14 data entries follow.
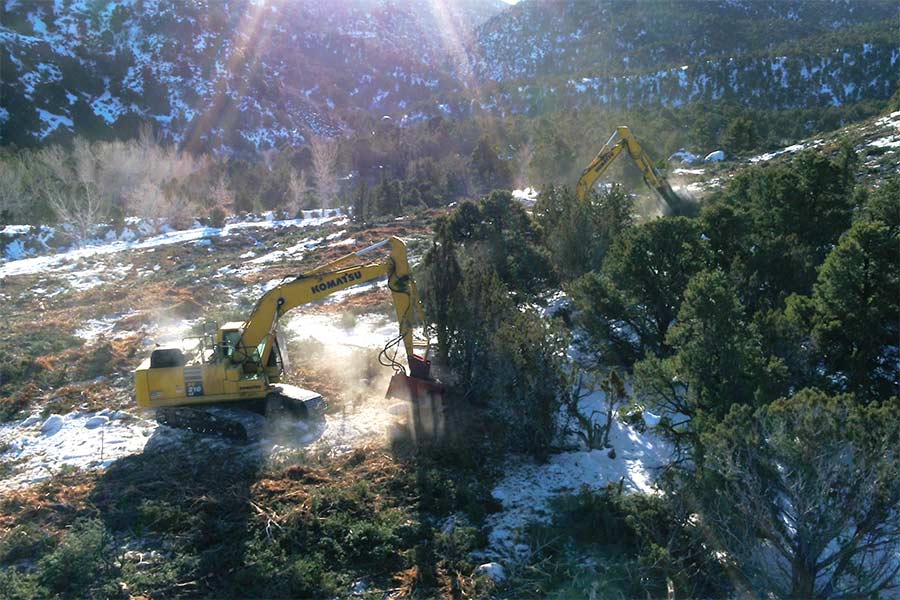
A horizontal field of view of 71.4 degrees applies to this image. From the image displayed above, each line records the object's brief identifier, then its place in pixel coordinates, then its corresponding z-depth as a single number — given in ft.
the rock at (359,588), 25.60
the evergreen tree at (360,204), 137.49
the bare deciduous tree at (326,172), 181.37
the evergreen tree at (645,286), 45.83
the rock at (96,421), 42.28
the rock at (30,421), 42.89
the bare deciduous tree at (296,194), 162.61
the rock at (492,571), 25.89
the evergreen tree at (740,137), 157.79
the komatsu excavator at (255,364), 38.70
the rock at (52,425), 41.65
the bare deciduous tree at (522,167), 171.42
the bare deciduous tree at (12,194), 141.38
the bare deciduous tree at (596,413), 37.73
